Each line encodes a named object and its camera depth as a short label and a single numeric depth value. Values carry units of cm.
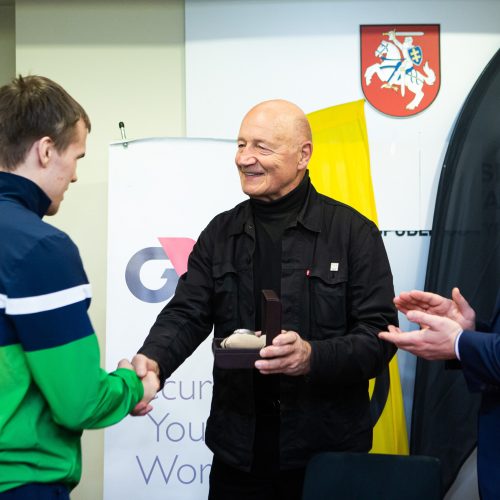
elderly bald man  194
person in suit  164
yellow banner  312
